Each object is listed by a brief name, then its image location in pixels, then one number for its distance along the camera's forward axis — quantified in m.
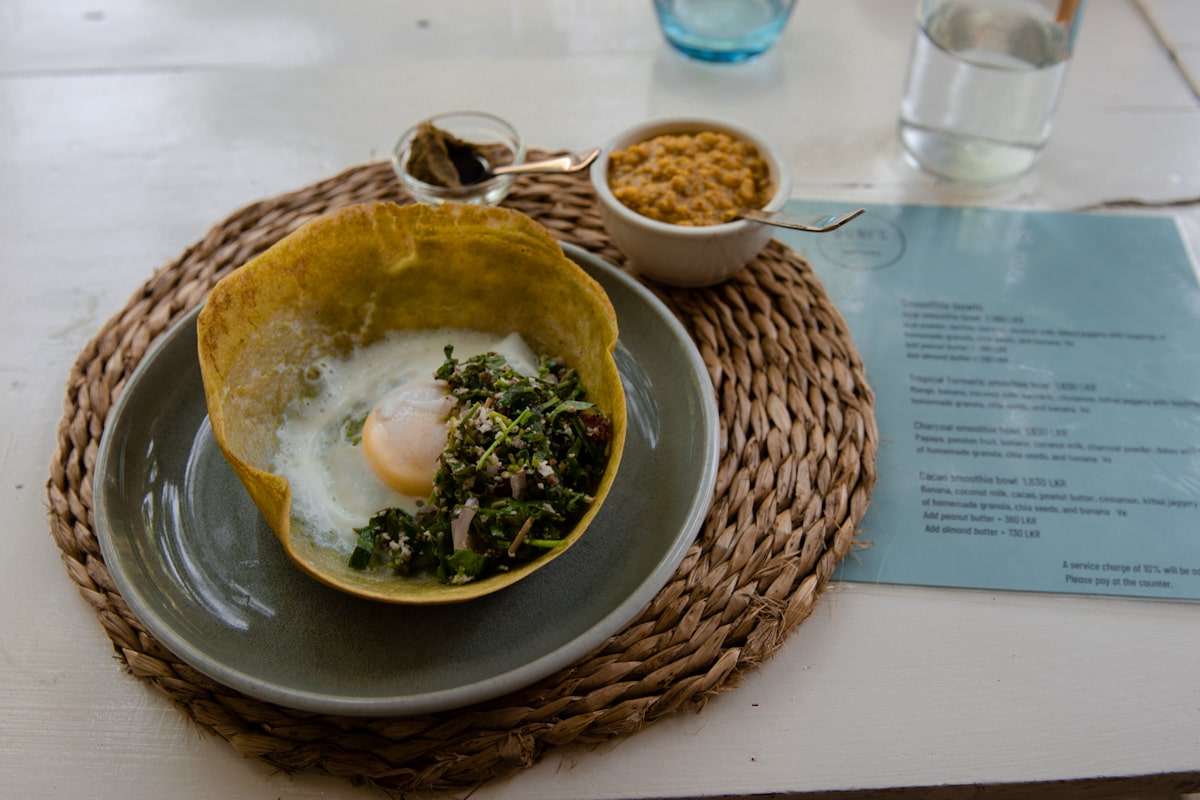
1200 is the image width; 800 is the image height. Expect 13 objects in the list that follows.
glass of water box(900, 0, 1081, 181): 0.51
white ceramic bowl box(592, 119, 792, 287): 0.41
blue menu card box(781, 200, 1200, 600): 0.38
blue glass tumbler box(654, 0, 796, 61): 0.60
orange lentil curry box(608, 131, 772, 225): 0.42
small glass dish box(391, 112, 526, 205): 0.46
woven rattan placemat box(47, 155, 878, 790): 0.32
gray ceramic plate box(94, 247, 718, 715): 0.31
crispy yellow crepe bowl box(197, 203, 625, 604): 0.35
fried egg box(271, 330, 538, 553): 0.36
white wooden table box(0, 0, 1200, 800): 0.33
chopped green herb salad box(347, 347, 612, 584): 0.33
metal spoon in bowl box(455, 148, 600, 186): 0.46
